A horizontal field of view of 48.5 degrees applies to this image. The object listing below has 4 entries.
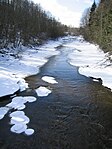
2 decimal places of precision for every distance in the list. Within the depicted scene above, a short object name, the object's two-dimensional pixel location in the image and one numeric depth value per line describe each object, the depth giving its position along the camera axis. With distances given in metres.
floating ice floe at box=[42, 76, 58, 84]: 8.72
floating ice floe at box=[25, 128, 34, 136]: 4.60
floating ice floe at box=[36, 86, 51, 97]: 7.08
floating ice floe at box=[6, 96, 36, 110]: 5.92
